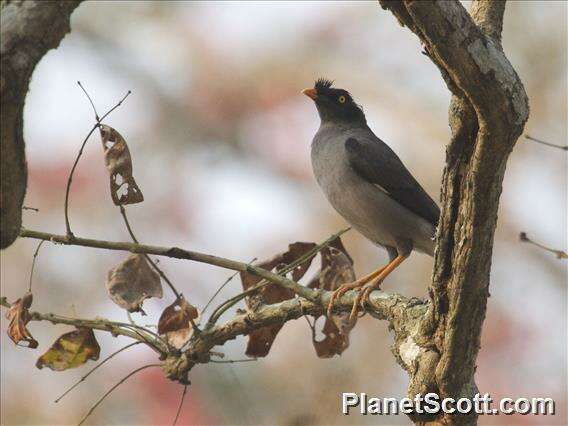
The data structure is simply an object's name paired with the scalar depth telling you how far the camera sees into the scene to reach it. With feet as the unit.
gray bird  38.19
